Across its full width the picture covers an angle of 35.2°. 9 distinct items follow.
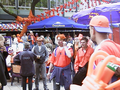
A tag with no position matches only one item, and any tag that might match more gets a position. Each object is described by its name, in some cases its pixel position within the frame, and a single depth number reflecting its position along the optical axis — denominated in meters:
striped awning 22.44
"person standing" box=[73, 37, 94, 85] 5.08
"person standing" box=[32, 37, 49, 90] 7.41
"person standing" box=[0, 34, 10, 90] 4.68
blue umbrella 11.10
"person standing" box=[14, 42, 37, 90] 6.47
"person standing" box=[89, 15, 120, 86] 2.09
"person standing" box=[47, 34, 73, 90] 5.54
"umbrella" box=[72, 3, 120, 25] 5.50
